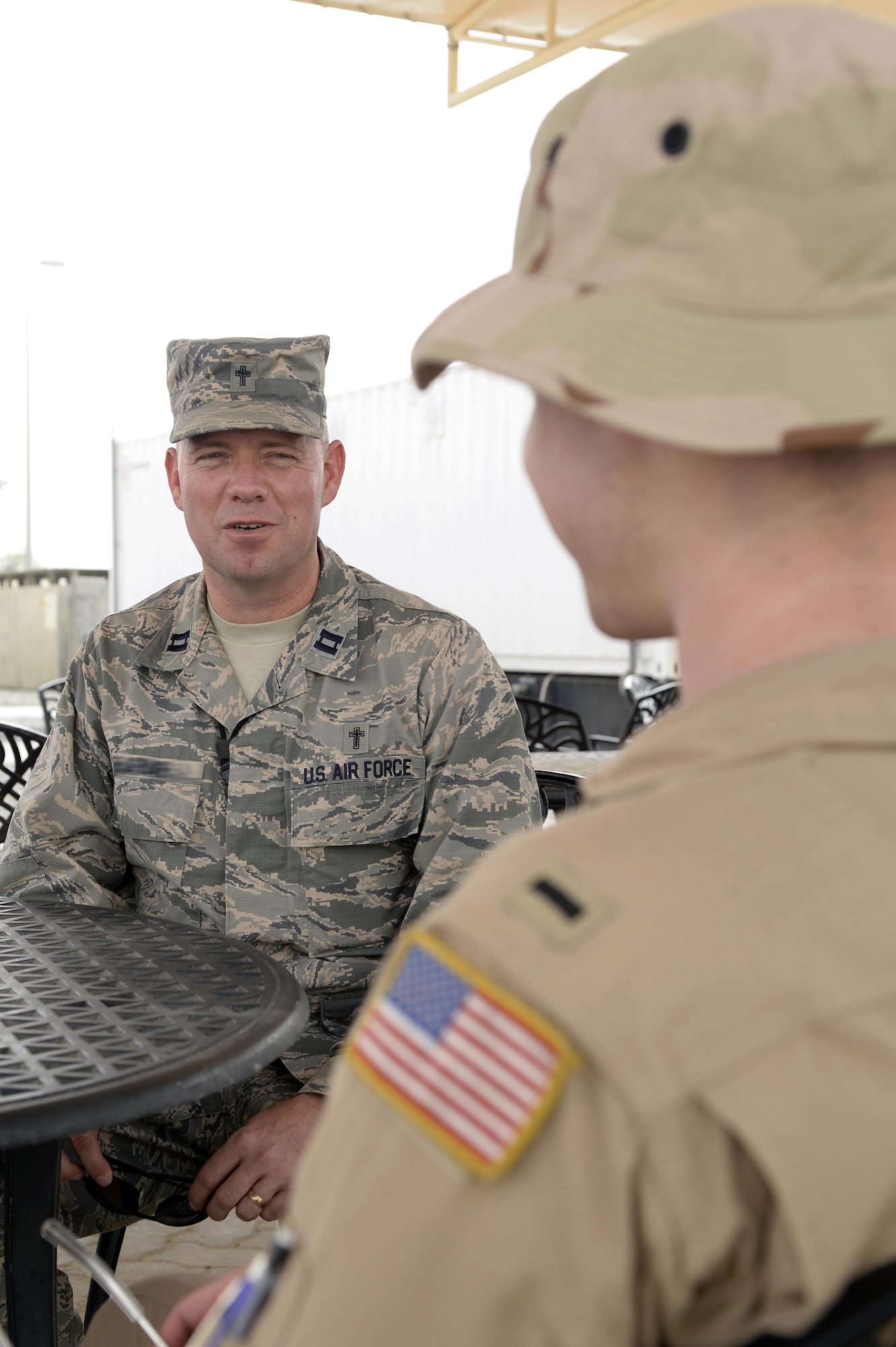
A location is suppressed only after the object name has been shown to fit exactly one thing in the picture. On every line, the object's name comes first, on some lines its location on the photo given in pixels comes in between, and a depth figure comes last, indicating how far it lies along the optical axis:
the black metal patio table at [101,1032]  1.13
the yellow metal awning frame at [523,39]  5.34
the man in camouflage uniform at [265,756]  2.02
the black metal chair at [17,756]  3.38
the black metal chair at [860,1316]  0.55
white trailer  8.69
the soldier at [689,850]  0.49
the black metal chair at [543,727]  4.81
